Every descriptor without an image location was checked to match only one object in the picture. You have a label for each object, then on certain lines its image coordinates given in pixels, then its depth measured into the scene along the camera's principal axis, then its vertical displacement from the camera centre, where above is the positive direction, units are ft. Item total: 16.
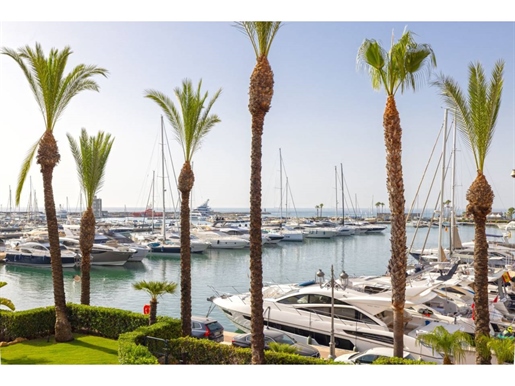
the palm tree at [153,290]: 38.09 -7.56
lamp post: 39.21 -10.20
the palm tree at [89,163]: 49.03 +4.44
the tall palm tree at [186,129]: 40.50 +6.93
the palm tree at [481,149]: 30.48 +3.70
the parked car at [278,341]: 38.38 -12.69
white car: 35.42 -12.50
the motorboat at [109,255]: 118.01 -13.89
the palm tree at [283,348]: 34.32 -11.34
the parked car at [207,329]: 44.65 -13.01
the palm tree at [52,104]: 37.96 +8.77
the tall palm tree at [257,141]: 30.63 +4.41
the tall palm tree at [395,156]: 31.48 +3.36
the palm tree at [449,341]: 30.76 -9.71
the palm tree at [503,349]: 27.74 -9.24
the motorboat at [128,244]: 124.77 -12.21
